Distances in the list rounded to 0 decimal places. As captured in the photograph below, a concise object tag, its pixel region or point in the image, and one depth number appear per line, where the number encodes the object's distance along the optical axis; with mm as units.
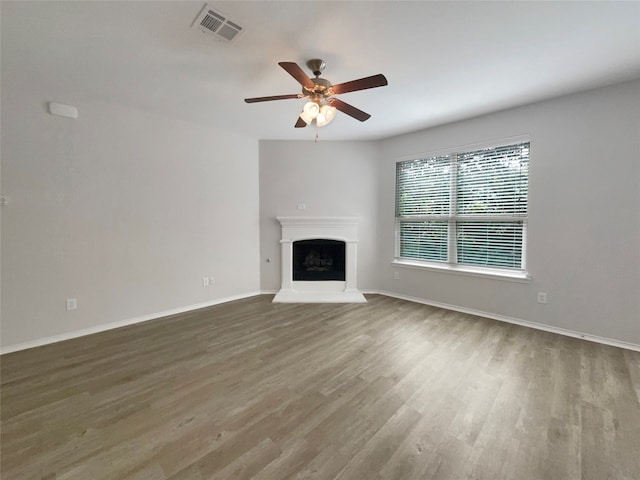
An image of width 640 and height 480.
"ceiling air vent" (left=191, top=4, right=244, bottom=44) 1738
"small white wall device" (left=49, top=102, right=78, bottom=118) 2693
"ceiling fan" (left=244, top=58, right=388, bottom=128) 1968
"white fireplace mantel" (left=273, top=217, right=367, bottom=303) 4461
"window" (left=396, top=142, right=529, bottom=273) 3299
